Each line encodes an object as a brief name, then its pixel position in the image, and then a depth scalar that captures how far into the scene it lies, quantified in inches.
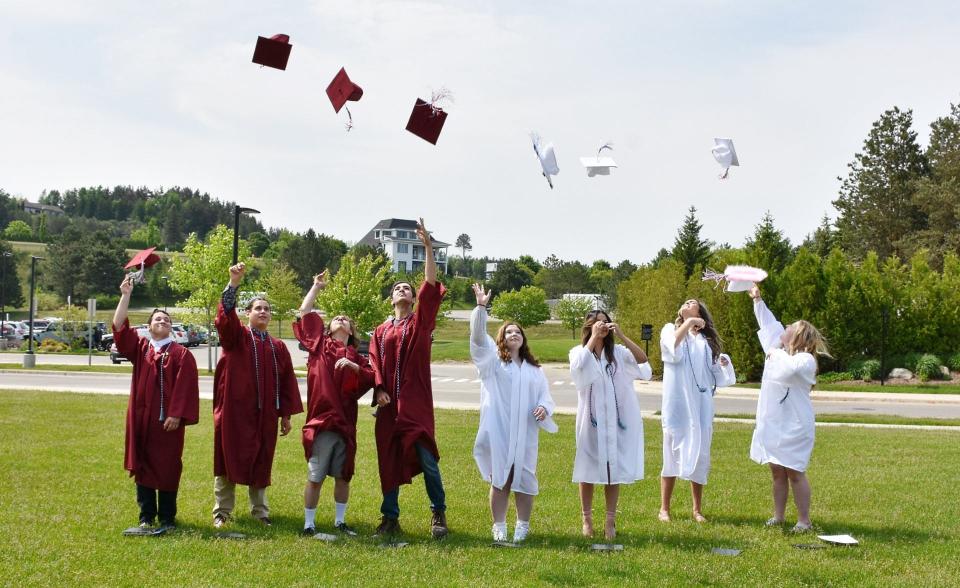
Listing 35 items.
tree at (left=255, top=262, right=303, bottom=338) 2114.9
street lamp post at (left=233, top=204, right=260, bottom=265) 1021.2
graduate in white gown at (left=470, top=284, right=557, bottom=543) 280.7
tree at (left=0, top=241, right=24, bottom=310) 2972.7
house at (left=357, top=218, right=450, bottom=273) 5009.8
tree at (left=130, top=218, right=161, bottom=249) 4992.6
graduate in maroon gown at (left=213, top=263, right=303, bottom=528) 297.1
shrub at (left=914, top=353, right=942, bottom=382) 1163.3
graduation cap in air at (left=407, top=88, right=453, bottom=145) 295.3
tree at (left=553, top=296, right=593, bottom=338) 2336.4
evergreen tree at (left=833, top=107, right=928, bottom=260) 1927.9
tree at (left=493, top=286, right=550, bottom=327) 2357.3
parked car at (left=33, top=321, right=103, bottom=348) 1911.9
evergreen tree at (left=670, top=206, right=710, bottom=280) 1561.3
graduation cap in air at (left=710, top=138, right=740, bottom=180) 307.0
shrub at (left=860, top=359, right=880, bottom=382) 1176.8
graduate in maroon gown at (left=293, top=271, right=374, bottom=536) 288.2
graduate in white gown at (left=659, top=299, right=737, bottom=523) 318.0
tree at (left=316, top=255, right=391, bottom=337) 1578.5
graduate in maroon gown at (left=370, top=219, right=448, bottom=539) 285.9
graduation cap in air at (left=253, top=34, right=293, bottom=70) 289.6
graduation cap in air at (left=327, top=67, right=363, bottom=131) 287.0
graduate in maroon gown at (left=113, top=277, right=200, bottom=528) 290.8
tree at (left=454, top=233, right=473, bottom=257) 6736.7
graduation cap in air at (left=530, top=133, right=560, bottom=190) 266.1
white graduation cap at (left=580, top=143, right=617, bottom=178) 284.0
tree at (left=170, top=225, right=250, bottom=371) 1205.7
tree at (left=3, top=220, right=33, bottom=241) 5128.0
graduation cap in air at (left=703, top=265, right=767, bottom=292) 330.3
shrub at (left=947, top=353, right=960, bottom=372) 1201.2
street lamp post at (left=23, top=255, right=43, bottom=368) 1288.1
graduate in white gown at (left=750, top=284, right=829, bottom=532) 300.0
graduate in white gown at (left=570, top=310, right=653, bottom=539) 285.1
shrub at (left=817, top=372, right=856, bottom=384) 1185.8
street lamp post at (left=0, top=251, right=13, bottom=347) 2556.6
